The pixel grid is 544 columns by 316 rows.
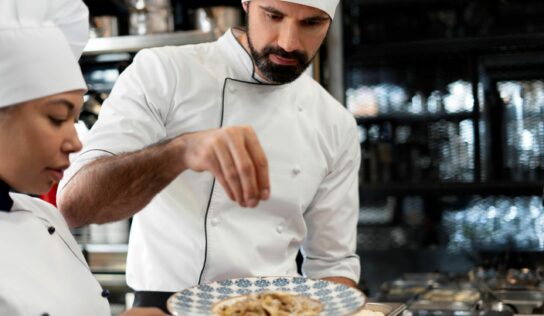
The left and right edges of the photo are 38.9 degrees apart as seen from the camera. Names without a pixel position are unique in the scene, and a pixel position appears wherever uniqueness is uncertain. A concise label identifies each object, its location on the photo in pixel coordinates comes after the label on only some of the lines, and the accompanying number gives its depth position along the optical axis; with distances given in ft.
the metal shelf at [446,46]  13.21
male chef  6.27
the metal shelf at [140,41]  13.51
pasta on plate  4.08
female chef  3.97
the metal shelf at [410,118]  13.61
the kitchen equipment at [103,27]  14.48
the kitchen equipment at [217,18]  13.60
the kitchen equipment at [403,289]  11.73
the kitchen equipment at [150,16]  14.14
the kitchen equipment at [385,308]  5.32
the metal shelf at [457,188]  13.20
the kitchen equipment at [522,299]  10.92
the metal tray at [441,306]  10.36
